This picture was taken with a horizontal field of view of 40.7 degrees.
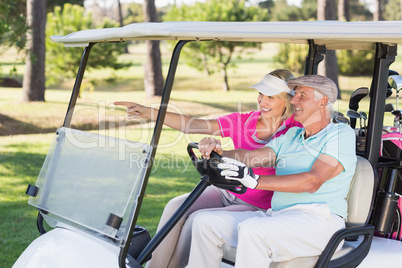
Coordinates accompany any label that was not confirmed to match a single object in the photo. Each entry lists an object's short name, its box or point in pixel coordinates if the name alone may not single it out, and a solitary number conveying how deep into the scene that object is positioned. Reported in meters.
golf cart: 2.16
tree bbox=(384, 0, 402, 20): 36.38
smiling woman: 2.74
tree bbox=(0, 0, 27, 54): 7.02
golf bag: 2.75
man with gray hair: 2.34
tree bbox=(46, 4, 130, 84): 15.30
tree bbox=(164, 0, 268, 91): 17.66
